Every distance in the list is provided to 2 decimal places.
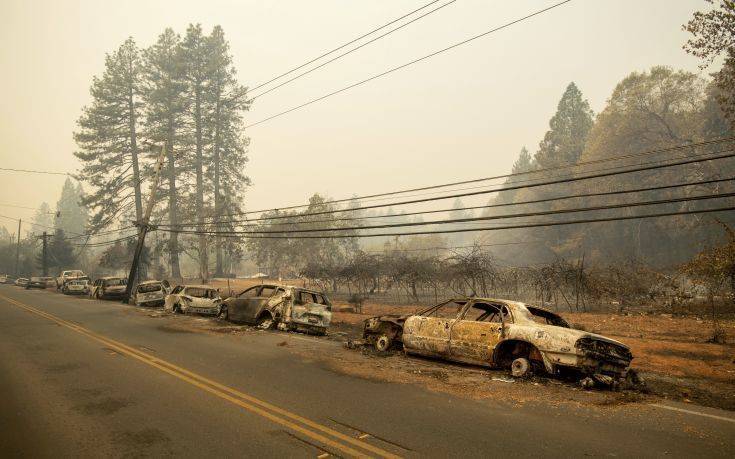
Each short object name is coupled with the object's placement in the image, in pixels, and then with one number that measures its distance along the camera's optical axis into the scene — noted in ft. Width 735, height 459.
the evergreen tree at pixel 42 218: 604.62
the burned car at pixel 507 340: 23.39
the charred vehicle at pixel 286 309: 43.37
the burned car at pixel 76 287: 108.68
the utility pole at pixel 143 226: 85.37
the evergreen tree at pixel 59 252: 217.15
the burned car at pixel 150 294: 73.41
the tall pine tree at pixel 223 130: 171.01
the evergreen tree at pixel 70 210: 388.37
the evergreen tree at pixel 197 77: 167.53
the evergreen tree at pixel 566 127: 197.88
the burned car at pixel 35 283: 139.89
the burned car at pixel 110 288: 88.79
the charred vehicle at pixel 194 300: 59.72
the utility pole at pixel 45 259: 184.75
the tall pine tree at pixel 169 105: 161.17
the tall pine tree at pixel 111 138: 168.14
